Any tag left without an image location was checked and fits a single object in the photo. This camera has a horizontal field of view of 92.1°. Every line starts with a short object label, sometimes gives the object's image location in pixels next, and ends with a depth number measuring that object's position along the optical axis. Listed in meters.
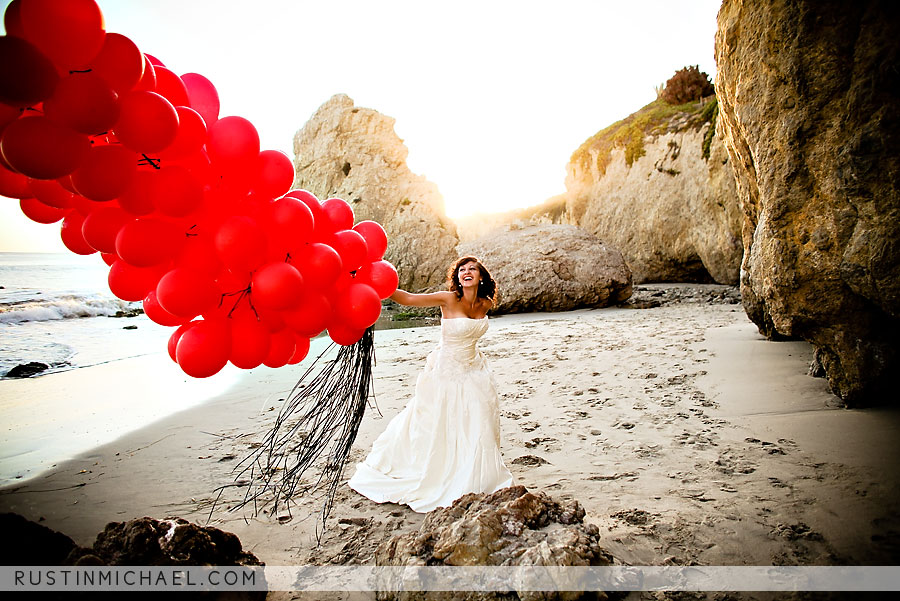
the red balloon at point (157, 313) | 1.89
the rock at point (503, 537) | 1.77
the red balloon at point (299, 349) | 2.08
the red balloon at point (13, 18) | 1.23
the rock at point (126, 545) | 1.75
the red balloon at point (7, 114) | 1.30
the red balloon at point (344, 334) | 1.93
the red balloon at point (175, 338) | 1.93
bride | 3.12
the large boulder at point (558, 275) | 11.97
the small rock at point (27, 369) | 7.05
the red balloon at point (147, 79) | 1.47
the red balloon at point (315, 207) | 1.94
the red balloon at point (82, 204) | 1.73
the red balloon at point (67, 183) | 1.54
